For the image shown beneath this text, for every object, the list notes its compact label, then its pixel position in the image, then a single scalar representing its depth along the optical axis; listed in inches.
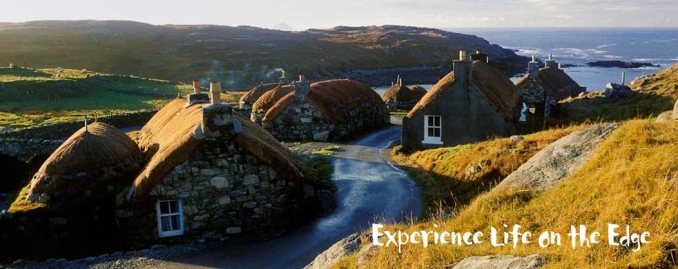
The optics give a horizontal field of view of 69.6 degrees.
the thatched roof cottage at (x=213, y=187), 628.7
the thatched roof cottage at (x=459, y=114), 984.3
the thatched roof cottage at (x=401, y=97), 2018.1
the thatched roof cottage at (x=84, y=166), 645.3
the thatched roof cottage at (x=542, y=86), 1535.4
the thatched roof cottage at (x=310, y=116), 1332.4
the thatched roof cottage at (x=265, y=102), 1457.9
